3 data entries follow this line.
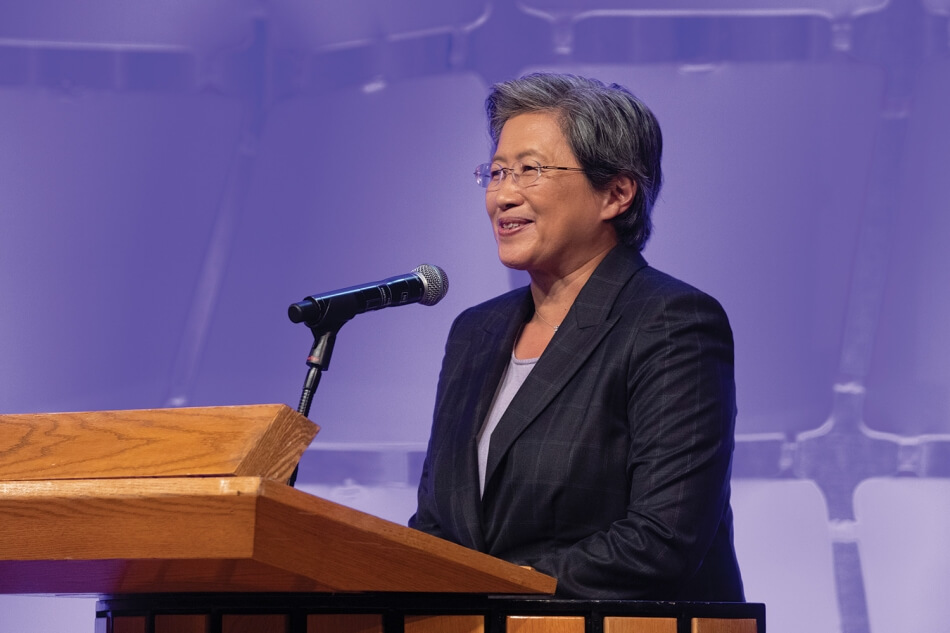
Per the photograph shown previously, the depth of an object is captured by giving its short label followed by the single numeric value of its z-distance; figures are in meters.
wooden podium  6.97
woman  7.60
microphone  7.53
